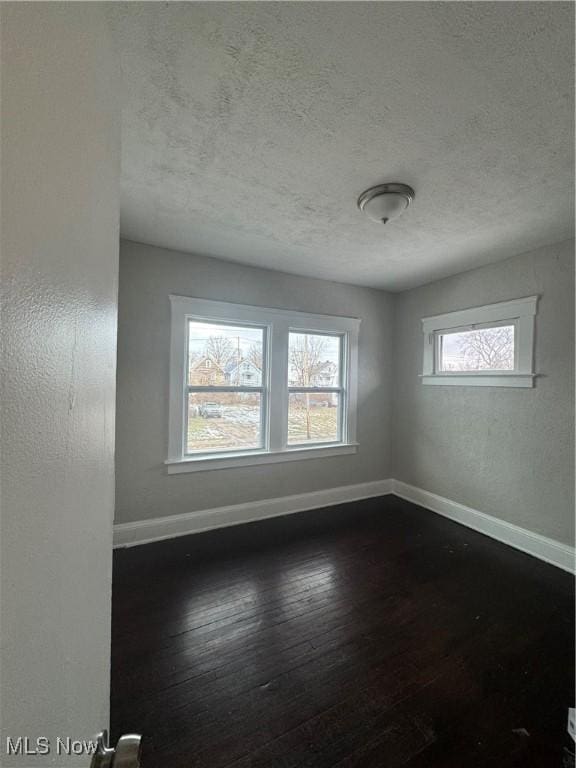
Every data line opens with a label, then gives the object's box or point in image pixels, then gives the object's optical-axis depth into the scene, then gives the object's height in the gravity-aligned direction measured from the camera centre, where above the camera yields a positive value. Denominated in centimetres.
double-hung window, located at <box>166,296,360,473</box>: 286 +3
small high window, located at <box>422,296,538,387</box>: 270 +44
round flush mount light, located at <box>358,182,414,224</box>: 180 +113
